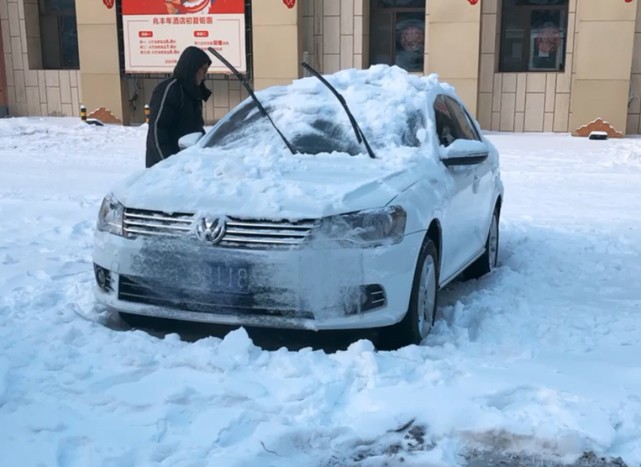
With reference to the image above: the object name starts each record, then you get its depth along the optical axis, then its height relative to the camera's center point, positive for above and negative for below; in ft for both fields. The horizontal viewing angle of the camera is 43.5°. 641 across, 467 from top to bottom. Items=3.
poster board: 54.70 +0.80
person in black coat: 19.80 -1.57
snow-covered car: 13.37 -3.16
